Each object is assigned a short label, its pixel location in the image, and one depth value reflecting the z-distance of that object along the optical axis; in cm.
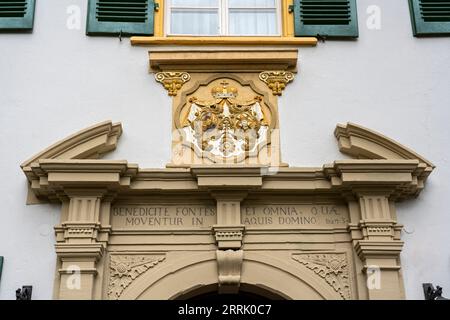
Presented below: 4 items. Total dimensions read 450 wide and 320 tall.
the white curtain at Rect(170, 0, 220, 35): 879
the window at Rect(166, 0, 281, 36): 879
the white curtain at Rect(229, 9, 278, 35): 881
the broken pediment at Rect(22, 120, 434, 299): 734
